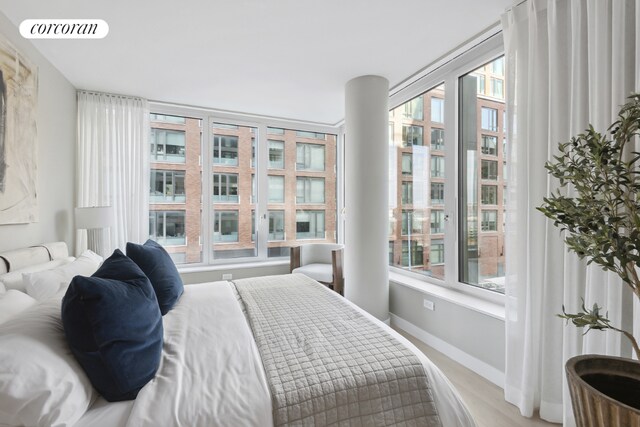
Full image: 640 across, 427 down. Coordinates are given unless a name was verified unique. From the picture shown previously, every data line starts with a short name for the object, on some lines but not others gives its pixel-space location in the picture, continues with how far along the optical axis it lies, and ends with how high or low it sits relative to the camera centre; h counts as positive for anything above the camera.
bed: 0.92 -0.64
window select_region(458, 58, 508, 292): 2.51 +0.26
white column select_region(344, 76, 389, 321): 3.07 +0.23
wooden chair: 3.62 -0.73
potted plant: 0.94 -0.11
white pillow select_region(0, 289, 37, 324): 1.25 -0.44
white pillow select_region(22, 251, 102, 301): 1.63 -0.41
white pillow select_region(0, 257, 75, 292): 1.62 -0.38
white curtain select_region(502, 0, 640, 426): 1.47 +0.36
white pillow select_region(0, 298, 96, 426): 0.85 -0.53
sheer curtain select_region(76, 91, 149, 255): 3.32 +0.59
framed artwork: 2.00 +0.55
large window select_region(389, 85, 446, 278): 3.08 +0.35
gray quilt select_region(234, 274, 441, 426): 1.04 -0.64
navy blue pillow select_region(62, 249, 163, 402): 1.02 -0.46
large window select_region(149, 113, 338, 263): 3.96 +0.34
